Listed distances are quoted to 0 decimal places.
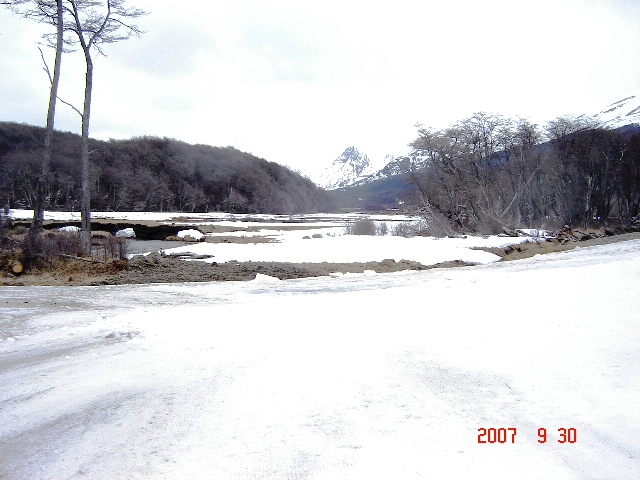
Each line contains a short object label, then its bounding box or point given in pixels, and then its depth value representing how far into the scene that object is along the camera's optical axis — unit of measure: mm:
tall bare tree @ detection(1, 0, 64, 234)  14002
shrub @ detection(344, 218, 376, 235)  32128
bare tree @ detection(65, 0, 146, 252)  15117
